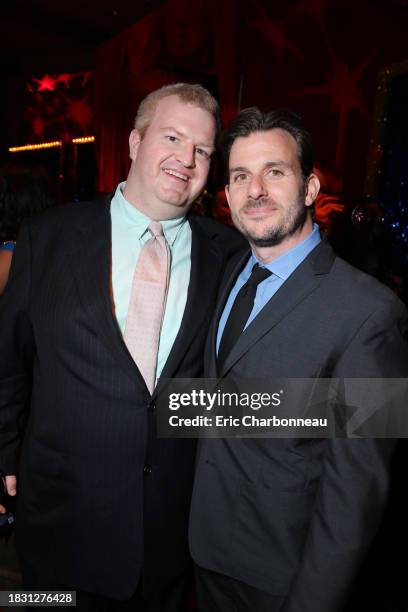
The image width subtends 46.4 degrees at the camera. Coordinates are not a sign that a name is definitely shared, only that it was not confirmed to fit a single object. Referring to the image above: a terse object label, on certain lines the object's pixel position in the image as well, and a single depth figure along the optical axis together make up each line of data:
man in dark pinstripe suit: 1.33
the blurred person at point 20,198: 2.44
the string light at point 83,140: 9.27
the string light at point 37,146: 9.67
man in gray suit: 1.08
